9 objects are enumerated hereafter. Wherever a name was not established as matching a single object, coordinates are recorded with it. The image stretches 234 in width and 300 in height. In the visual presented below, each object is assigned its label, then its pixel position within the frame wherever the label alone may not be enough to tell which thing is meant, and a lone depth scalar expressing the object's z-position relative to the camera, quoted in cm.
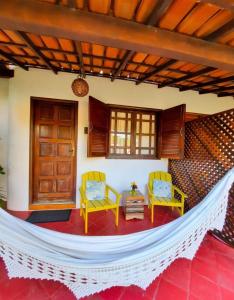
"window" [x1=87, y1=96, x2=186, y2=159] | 298
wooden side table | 289
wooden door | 318
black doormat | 277
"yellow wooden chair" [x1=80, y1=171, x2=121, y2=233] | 251
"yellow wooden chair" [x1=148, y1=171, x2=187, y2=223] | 282
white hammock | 131
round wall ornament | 305
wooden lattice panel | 226
